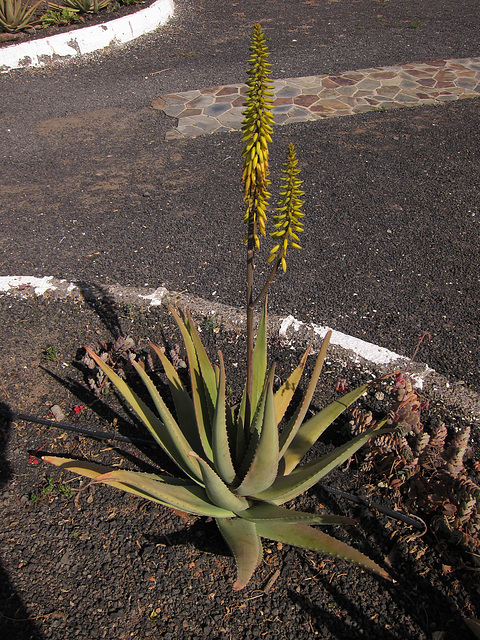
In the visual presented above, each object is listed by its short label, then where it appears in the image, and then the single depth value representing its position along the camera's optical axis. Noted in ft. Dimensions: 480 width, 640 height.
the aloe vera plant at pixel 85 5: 28.94
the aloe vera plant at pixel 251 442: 5.20
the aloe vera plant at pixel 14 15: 27.17
